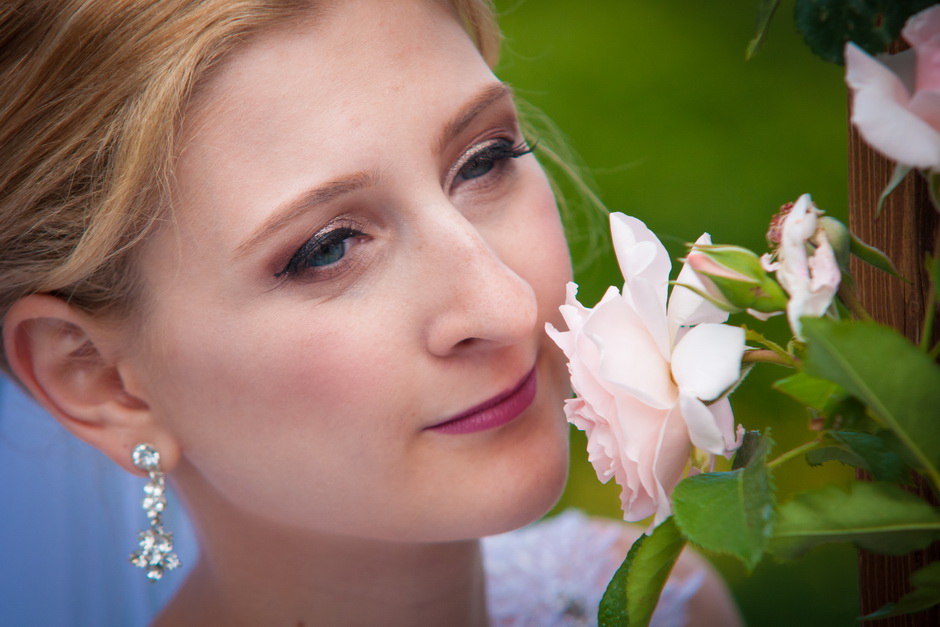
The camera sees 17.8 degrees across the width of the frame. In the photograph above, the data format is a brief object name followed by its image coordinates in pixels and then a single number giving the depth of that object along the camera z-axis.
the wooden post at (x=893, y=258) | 0.88
